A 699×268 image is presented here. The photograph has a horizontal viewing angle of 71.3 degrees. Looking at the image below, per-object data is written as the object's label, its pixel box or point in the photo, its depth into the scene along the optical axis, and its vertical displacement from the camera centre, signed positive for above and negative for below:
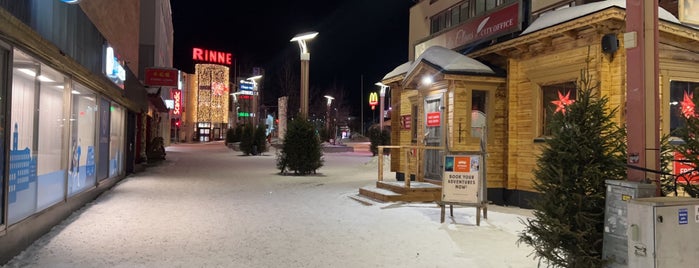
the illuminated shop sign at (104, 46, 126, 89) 10.89 +1.71
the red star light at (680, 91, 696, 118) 8.45 +0.75
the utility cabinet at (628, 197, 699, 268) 3.46 -0.64
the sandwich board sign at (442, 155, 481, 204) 7.80 -0.61
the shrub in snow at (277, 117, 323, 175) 16.48 -0.28
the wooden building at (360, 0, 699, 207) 8.25 +1.19
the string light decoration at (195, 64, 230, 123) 69.69 +6.69
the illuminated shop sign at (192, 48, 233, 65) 75.19 +13.02
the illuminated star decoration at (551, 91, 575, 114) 9.01 +0.83
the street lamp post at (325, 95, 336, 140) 57.39 +2.51
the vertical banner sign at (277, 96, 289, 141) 38.91 +2.25
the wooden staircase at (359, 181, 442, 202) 9.85 -1.06
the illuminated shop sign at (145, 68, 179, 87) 22.34 +2.81
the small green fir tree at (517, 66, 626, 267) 4.28 -0.33
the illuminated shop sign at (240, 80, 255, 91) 48.88 +5.48
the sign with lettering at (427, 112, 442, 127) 11.15 +0.53
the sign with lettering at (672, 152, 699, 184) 7.61 -0.38
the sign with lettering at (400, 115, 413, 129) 13.83 +0.58
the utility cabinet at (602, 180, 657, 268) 3.83 -0.58
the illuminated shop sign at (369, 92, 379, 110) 52.47 +4.57
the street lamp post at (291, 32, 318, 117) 16.23 +2.71
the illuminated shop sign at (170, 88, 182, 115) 53.23 +4.29
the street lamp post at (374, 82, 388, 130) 35.69 +3.09
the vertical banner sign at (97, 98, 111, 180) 11.08 -0.09
